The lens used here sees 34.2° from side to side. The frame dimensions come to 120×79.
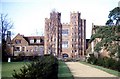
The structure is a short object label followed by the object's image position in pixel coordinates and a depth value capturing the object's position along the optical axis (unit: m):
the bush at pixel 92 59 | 27.08
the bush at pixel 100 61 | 23.47
